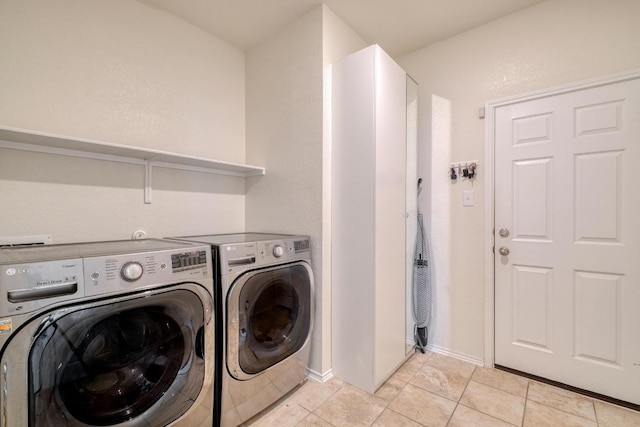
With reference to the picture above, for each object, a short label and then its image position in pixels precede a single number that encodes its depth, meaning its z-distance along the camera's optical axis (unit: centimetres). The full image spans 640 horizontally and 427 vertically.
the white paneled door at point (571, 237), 163
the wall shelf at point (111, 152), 135
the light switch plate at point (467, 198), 213
